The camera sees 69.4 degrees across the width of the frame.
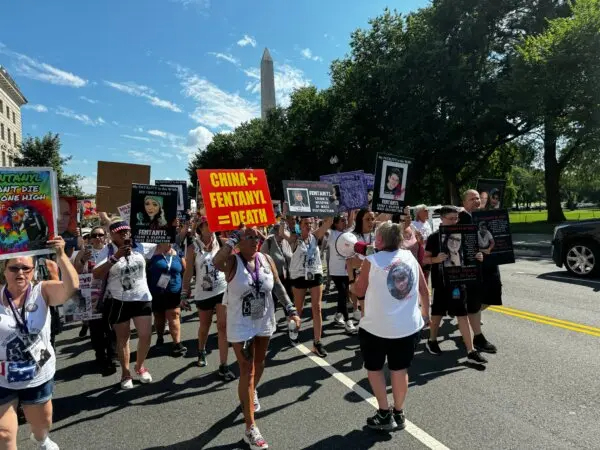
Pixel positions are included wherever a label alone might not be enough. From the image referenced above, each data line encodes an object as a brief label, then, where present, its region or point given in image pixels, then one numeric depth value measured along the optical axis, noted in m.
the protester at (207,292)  5.14
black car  9.66
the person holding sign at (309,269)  5.83
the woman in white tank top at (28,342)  2.95
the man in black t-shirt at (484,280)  5.59
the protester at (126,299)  5.01
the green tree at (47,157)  29.16
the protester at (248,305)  3.67
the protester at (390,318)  3.60
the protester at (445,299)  5.15
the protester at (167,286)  6.01
